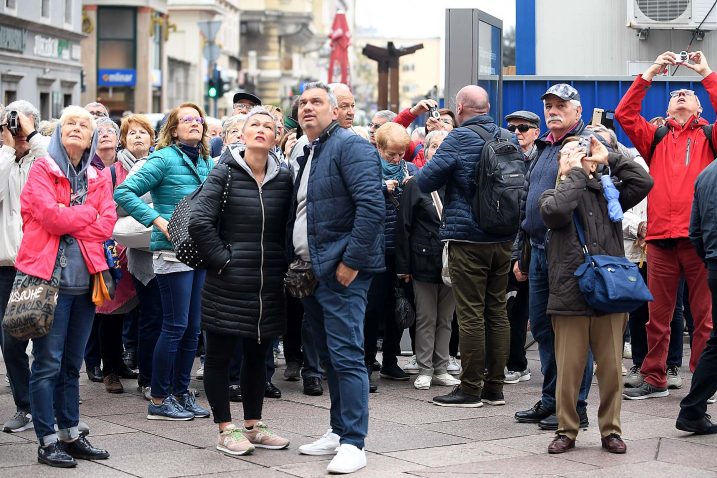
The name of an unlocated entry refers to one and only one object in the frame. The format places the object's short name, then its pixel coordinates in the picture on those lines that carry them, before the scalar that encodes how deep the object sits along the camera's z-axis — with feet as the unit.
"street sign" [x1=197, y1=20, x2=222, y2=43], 228.84
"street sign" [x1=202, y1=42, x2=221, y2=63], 229.66
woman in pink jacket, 47.96
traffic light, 211.00
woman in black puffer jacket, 48.98
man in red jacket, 61.87
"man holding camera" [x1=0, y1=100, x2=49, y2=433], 51.75
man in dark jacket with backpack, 58.87
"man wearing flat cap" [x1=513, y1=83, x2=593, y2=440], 53.47
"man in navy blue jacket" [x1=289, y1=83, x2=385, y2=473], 47.14
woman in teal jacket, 56.29
